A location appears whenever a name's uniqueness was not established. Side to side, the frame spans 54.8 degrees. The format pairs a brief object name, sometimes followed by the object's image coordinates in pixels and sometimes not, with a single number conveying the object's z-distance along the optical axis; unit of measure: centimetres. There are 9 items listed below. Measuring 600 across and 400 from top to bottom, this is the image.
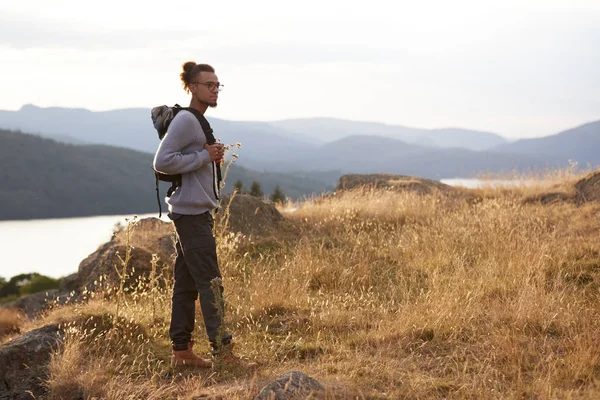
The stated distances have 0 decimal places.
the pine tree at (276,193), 5120
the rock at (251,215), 1023
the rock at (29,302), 1927
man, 408
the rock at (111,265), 812
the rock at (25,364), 439
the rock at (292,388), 321
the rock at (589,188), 1044
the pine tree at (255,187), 3674
